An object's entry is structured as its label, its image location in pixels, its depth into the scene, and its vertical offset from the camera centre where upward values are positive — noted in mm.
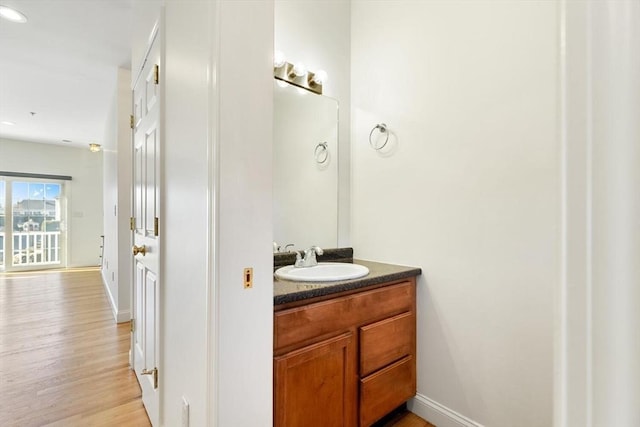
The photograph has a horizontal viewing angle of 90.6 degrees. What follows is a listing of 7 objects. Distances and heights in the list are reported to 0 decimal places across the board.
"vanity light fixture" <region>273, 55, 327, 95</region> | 1913 +869
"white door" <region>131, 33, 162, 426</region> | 1602 -116
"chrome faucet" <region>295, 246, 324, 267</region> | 1889 -279
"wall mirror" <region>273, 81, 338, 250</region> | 1976 +287
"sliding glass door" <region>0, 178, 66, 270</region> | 6012 -225
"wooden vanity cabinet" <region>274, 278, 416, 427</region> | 1217 -658
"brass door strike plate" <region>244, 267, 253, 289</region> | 1010 -210
